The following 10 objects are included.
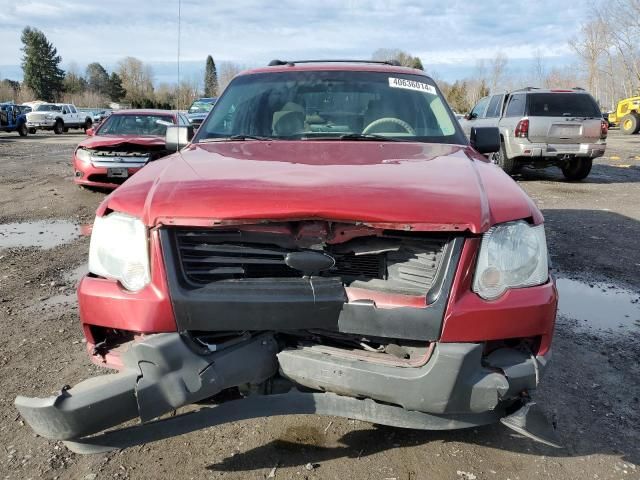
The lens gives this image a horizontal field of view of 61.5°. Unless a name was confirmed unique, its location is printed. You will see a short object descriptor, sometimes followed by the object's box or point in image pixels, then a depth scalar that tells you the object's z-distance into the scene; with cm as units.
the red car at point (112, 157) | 888
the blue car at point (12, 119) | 2888
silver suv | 1098
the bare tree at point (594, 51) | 5469
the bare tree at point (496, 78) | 7600
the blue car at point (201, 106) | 2366
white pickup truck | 3394
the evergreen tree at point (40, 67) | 6925
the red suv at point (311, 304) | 195
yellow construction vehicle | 2991
